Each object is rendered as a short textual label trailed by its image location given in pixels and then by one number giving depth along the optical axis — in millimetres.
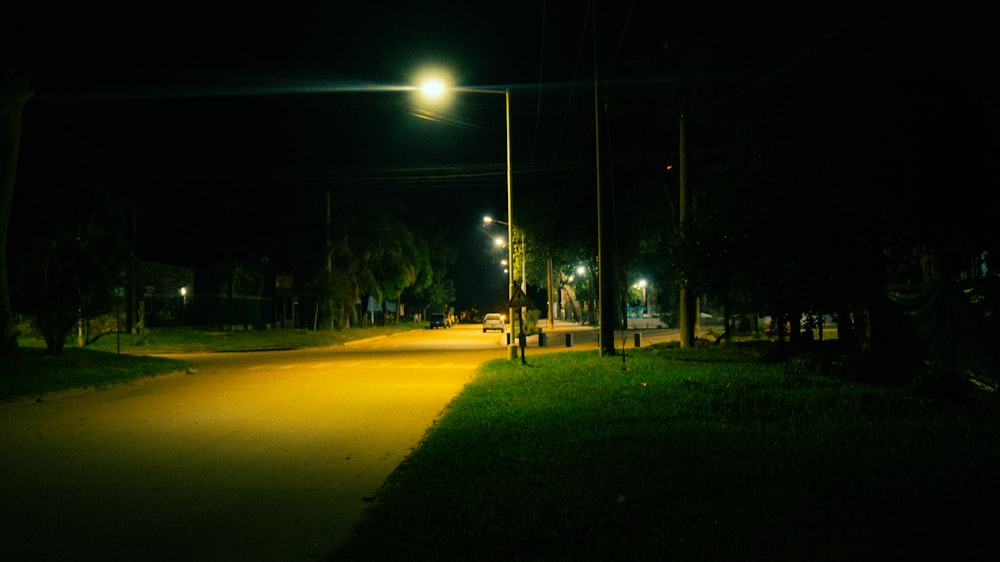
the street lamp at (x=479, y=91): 18875
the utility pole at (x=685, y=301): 20594
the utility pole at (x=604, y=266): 18438
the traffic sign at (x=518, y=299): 19578
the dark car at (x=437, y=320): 66188
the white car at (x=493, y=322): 55094
